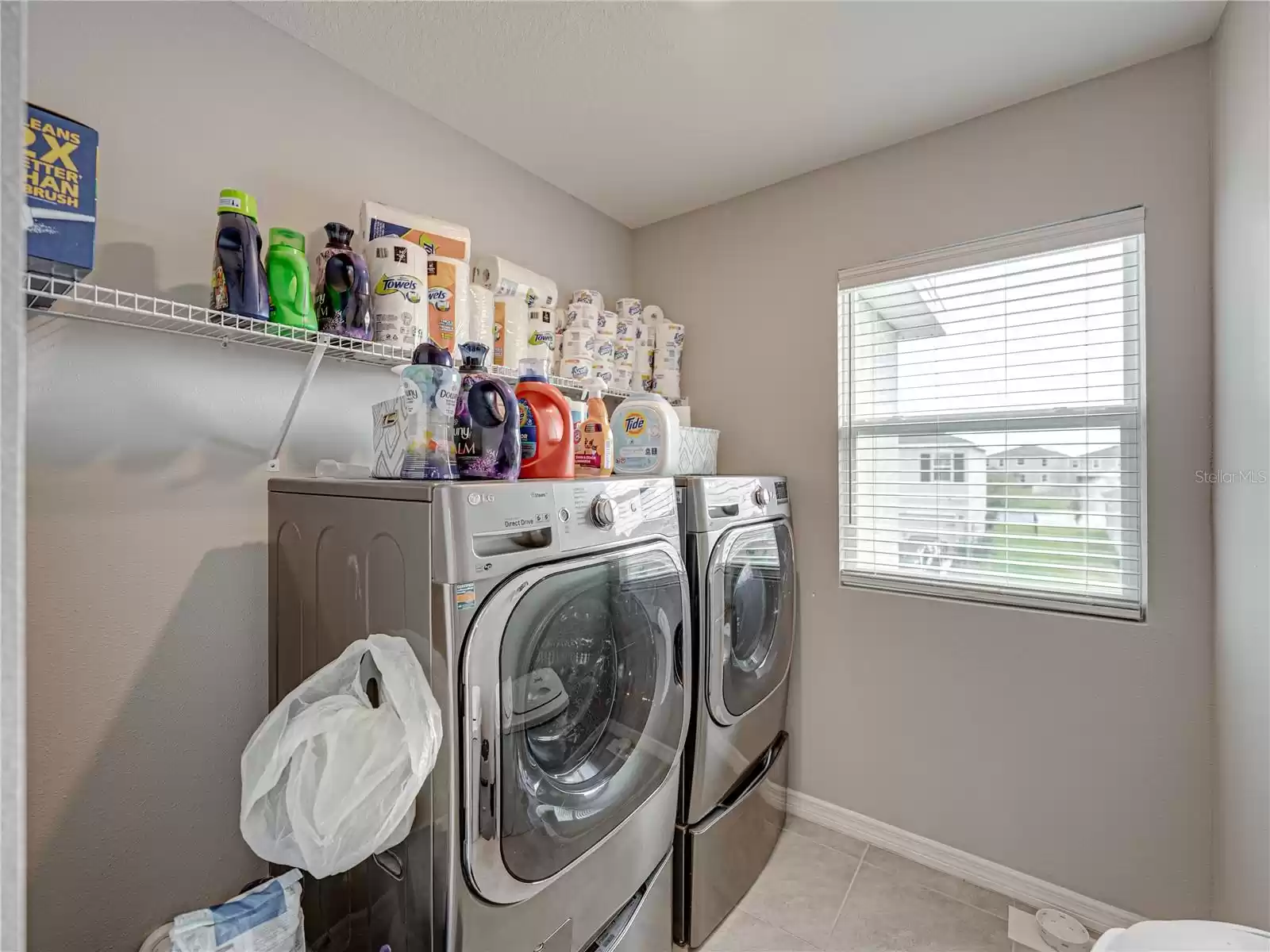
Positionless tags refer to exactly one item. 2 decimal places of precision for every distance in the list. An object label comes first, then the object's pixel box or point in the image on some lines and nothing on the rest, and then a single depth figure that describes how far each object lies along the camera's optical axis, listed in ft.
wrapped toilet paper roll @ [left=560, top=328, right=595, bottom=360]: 7.29
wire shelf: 3.59
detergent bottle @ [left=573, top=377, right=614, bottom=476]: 5.78
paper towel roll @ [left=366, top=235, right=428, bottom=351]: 4.98
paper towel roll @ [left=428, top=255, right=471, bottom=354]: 5.38
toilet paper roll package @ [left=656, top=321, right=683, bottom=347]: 8.48
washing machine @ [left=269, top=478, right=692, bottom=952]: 3.45
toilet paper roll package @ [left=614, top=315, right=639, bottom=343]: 8.06
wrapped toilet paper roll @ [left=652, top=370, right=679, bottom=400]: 8.47
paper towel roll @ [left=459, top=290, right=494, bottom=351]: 5.95
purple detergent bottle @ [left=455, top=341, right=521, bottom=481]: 4.24
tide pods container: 6.34
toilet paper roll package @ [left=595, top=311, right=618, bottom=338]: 7.64
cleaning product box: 3.13
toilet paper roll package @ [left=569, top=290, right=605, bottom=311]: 7.45
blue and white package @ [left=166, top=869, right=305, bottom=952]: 3.59
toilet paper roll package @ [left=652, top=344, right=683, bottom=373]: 8.49
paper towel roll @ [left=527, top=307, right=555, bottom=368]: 6.70
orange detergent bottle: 4.87
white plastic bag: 3.19
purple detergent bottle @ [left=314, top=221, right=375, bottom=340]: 4.63
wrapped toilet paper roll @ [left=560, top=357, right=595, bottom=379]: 7.26
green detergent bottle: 4.27
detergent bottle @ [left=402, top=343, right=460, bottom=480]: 4.05
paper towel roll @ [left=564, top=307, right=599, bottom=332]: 7.32
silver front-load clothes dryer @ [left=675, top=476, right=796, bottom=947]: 5.57
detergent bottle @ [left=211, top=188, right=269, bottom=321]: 4.02
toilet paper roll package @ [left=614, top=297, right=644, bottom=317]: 8.30
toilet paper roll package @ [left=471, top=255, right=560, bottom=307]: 6.32
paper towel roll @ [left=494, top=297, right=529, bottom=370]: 6.24
